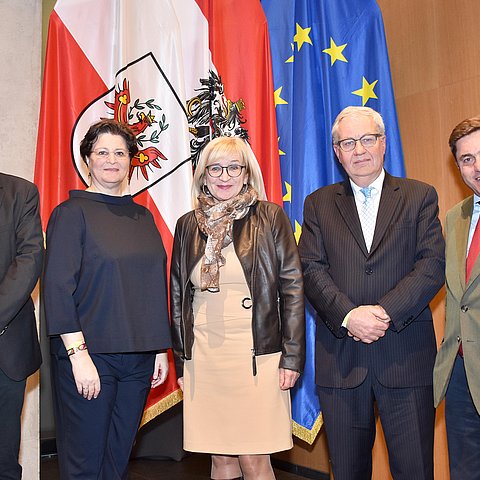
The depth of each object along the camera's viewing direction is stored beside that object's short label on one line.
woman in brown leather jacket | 2.62
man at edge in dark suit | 2.44
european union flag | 3.56
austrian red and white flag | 3.55
